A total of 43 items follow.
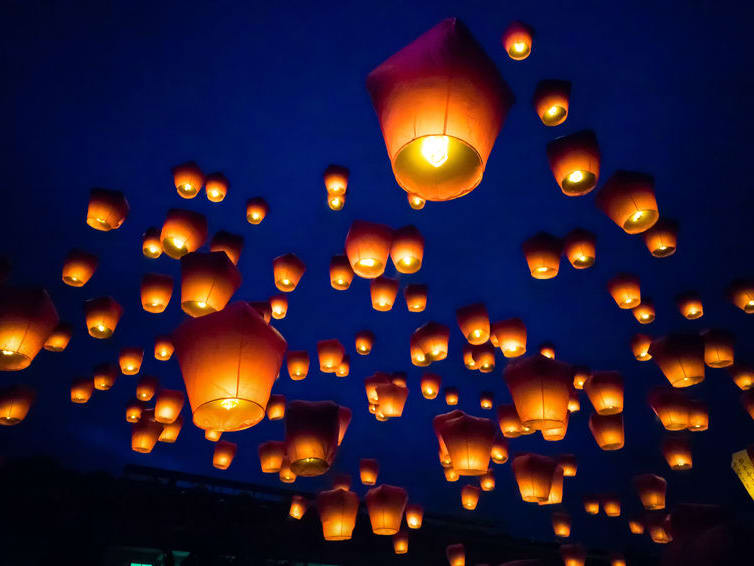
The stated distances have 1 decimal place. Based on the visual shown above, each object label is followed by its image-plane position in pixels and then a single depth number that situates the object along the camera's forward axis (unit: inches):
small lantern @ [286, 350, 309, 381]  298.7
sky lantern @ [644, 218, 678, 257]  220.4
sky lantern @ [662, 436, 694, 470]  285.1
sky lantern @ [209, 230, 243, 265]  254.2
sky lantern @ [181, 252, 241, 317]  171.0
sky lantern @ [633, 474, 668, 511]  314.8
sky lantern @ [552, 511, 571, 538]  425.7
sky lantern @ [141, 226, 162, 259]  238.8
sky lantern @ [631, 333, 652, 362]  299.1
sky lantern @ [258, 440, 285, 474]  315.0
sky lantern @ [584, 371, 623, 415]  231.1
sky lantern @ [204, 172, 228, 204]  242.8
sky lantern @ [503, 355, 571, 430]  180.1
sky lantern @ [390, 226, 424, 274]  214.8
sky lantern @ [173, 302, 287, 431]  110.3
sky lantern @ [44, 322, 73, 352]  255.5
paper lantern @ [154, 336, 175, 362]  290.4
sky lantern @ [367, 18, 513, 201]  90.8
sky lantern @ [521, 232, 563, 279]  221.6
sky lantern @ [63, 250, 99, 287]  227.3
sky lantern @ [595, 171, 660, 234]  185.2
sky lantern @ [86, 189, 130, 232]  208.1
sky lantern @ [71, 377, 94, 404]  277.6
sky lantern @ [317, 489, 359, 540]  253.0
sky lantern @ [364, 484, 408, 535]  259.0
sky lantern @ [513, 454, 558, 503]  243.4
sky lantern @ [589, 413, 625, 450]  233.9
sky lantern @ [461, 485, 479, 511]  387.9
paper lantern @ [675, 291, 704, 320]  273.0
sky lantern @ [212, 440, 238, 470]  329.1
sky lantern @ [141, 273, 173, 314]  229.5
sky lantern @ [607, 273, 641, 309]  255.4
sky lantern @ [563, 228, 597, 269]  235.0
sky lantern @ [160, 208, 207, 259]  211.0
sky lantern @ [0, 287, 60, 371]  161.0
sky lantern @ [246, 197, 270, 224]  260.2
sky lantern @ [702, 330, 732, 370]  244.8
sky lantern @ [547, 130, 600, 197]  174.1
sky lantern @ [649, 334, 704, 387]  213.6
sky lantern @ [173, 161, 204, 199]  230.1
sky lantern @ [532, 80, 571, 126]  191.6
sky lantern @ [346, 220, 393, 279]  201.9
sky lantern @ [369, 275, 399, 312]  258.4
